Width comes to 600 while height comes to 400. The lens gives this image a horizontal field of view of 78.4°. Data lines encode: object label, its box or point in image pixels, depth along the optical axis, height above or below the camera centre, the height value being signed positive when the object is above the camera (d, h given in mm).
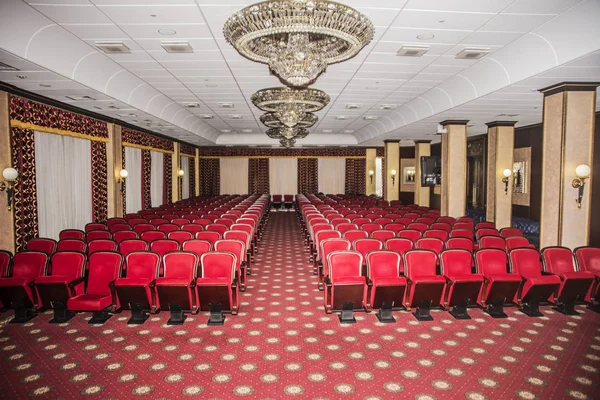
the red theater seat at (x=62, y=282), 5465 -1502
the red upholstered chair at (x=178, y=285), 5363 -1495
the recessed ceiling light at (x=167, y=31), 6200 +2574
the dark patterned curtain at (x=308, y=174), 26812 +623
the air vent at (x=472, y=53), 7160 +2598
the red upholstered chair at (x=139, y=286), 5363 -1506
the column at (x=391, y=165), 20719 +994
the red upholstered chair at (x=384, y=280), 5506 -1486
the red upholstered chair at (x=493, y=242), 7680 -1242
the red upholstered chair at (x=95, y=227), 9191 -1140
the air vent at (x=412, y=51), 6977 +2576
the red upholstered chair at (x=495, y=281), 5641 -1509
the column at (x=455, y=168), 12742 +507
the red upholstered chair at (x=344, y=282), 5551 -1498
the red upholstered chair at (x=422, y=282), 5559 -1503
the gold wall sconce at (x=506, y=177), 12648 +193
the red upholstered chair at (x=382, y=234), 8188 -1148
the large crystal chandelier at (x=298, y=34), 3641 +1660
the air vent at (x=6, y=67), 6178 +1982
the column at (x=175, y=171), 19828 +623
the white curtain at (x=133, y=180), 14351 +103
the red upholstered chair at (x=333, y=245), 6811 -1167
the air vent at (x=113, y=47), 6875 +2594
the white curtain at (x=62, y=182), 9320 +14
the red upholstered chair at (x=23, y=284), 5496 -1516
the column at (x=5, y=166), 7594 +347
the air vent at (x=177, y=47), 6812 +2587
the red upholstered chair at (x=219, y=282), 5418 -1478
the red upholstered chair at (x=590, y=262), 6027 -1367
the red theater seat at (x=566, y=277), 5746 -1501
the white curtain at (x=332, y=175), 26891 +554
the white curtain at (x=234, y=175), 26672 +551
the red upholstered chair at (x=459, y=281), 5613 -1509
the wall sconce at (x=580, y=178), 7293 +92
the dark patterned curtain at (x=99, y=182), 11727 +18
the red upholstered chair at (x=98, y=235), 8070 -1148
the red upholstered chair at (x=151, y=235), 8203 -1175
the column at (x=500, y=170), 12867 +433
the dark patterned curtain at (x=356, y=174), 26656 +619
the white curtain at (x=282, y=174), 26938 +625
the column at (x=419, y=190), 18703 -411
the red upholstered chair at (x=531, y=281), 5688 -1536
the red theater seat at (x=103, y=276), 5641 -1491
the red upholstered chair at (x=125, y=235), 8117 -1154
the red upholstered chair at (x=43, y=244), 7281 -1236
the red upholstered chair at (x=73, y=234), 8480 -1189
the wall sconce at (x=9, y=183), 7422 -9
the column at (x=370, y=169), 26422 +971
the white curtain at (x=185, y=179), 22422 +227
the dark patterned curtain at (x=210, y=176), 26453 +472
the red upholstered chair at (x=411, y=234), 8359 -1173
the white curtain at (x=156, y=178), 17062 +217
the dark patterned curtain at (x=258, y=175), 26703 +548
